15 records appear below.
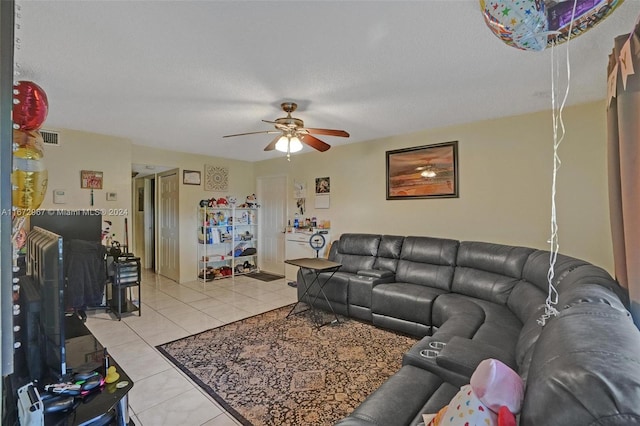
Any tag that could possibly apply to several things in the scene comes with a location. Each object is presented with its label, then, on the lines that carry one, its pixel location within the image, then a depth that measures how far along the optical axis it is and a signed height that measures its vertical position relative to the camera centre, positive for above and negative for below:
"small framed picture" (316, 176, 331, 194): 5.18 +0.51
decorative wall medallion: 5.65 +0.73
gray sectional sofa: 0.68 -0.64
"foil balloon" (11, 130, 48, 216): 0.94 +0.16
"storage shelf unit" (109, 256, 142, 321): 3.63 -0.81
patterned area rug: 2.00 -1.30
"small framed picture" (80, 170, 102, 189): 3.88 +0.49
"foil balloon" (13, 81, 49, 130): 1.32 +0.56
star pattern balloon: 1.25 +0.85
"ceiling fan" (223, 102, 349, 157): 2.91 +0.83
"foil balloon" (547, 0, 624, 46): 1.21 +0.85
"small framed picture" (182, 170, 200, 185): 5.33 +0.70
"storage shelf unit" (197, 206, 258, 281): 5.60 -0.55
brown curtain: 1.24 +0.24
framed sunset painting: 3.83 +0.57
